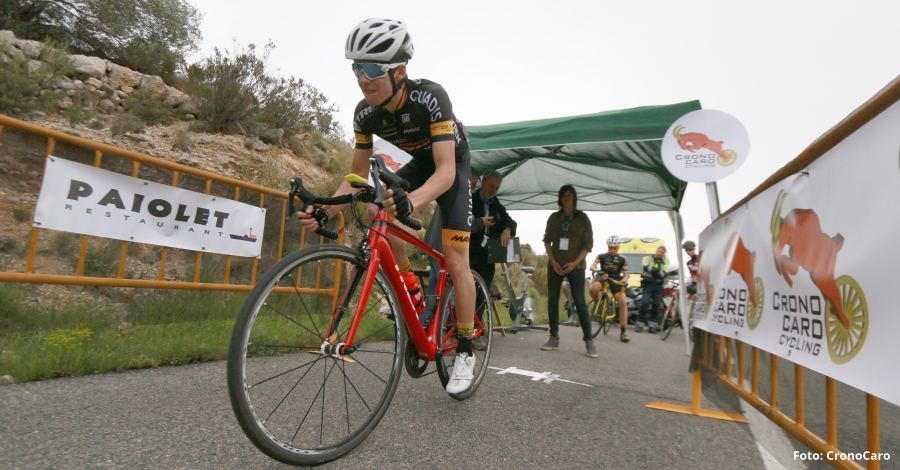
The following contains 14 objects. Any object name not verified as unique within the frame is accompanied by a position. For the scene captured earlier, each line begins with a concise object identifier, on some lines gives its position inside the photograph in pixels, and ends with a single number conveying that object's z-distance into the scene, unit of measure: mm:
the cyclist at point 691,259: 11562
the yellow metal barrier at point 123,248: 3132
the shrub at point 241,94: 11625
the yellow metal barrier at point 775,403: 1720
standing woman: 6602
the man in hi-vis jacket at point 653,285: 12797
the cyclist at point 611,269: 10500
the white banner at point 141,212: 3324
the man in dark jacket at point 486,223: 6230
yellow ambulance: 16922
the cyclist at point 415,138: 2492
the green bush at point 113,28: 11219
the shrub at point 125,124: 9367
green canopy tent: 6285
